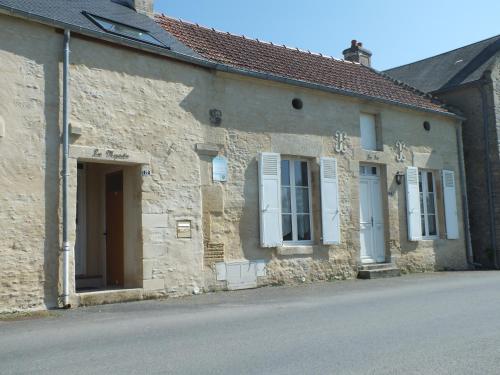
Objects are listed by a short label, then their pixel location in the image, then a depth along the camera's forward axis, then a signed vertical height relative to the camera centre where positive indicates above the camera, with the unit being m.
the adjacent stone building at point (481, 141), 14.80 +2.55
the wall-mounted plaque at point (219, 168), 9.80 +1.34
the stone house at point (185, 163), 7.80 +1.43
